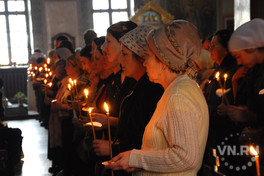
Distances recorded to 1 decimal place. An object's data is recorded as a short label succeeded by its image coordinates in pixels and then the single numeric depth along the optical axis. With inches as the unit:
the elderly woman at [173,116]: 71.4
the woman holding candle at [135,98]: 97.0
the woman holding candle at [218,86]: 138.0
